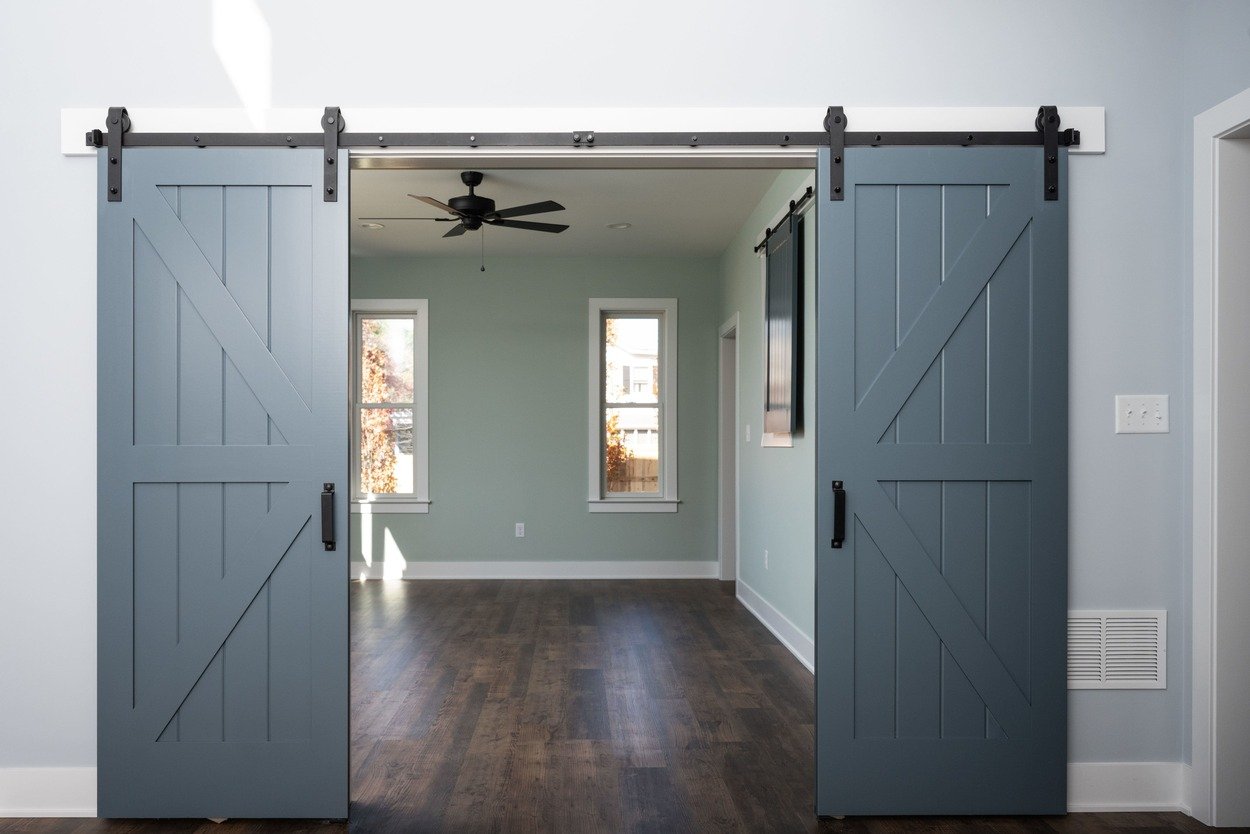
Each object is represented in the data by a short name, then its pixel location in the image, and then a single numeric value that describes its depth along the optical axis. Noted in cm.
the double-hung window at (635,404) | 750
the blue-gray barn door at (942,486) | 268
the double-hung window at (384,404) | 753
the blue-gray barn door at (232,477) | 264
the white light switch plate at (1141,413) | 275
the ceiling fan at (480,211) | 496
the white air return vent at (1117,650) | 273
